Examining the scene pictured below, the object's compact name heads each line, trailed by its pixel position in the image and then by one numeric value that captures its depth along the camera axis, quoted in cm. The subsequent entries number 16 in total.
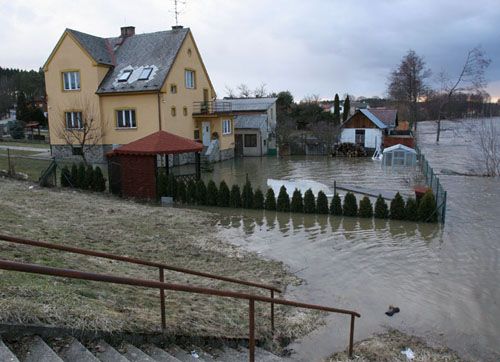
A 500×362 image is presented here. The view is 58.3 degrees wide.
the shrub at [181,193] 1864
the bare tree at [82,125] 3111
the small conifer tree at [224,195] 1791
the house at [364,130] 4219
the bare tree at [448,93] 5897
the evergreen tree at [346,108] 6266
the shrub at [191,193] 1848
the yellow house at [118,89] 3023
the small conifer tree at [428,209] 1505
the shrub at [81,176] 1995
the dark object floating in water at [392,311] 800
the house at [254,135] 4009
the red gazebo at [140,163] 1881
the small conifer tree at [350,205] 1581
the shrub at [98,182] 1984
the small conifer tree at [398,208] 1530
